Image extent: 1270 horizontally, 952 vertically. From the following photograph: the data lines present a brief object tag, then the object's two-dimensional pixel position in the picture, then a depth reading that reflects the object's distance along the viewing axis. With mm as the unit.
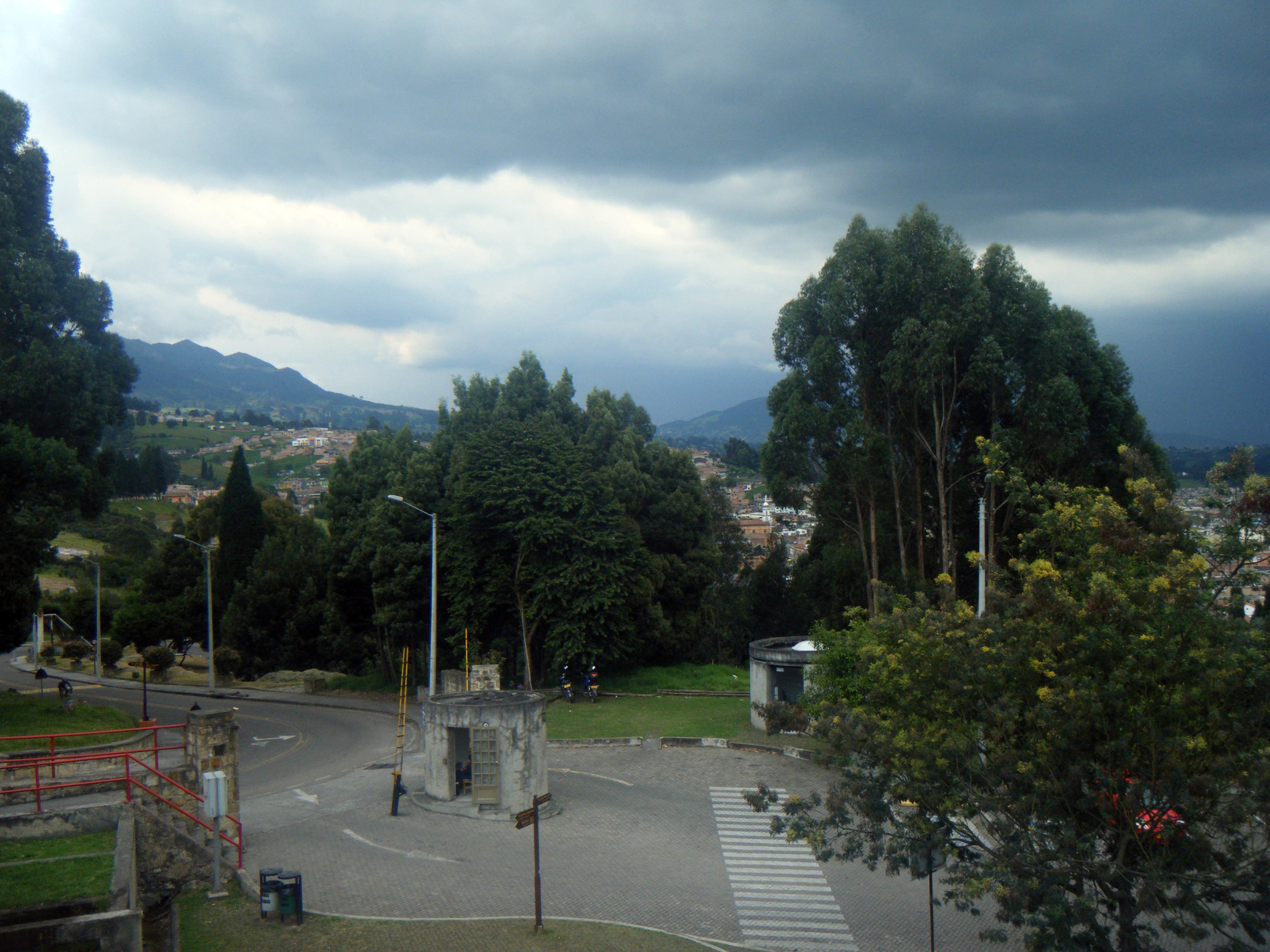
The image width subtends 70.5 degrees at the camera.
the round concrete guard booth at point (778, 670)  29078
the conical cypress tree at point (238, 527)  55750
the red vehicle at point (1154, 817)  9758
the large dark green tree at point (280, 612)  48719
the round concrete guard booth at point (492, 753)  19844
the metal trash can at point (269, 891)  13344
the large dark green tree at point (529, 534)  36219
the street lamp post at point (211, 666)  43312
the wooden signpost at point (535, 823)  12717
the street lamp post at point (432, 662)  27361
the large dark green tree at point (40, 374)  25609
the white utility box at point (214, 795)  14203
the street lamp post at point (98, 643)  46781
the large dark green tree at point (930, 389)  32156
